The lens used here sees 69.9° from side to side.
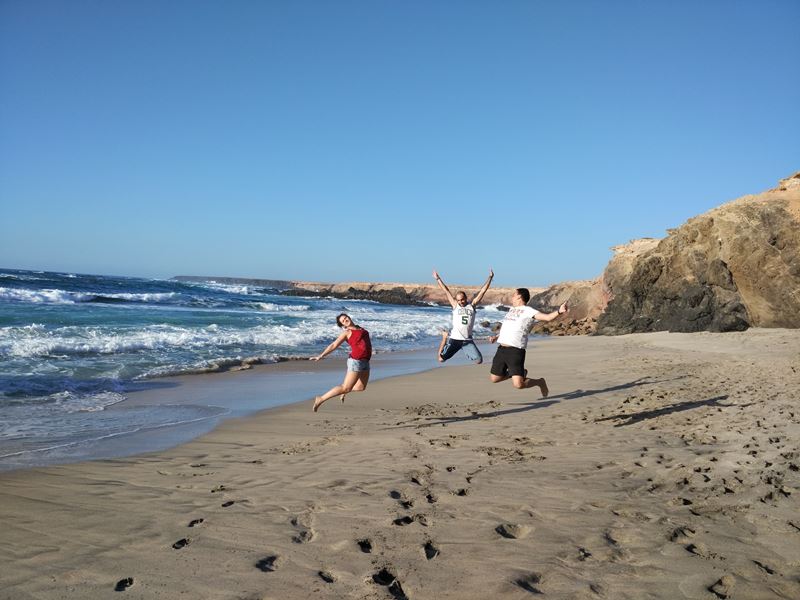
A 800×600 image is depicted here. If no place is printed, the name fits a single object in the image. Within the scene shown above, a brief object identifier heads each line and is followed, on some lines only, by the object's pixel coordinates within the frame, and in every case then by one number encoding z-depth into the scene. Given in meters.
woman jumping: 7.91
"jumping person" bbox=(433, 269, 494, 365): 9.84
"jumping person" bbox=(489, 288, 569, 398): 8.27
